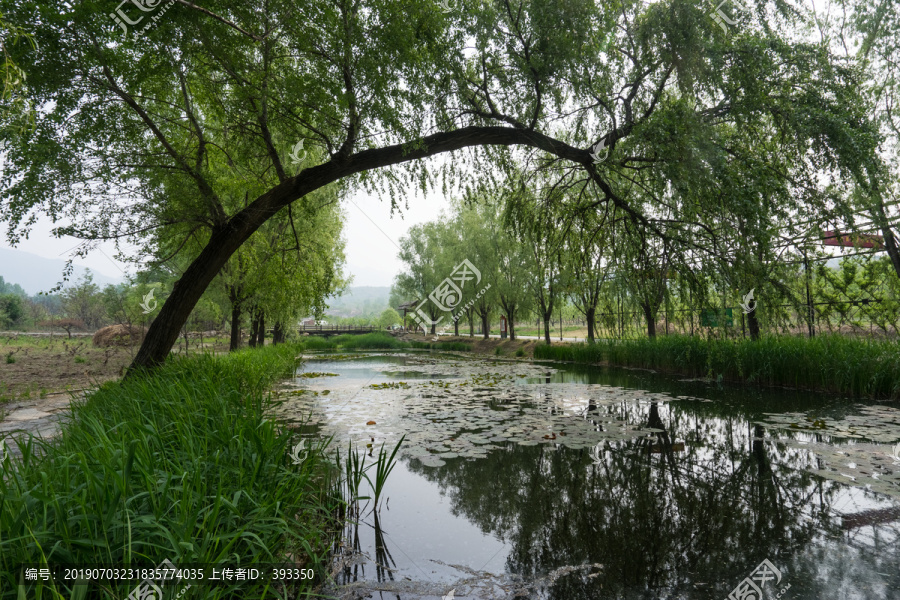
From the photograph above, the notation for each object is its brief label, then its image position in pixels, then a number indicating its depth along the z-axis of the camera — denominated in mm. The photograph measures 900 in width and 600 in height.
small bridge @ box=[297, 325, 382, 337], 44288
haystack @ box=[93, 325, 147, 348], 17525
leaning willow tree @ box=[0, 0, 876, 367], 4496
